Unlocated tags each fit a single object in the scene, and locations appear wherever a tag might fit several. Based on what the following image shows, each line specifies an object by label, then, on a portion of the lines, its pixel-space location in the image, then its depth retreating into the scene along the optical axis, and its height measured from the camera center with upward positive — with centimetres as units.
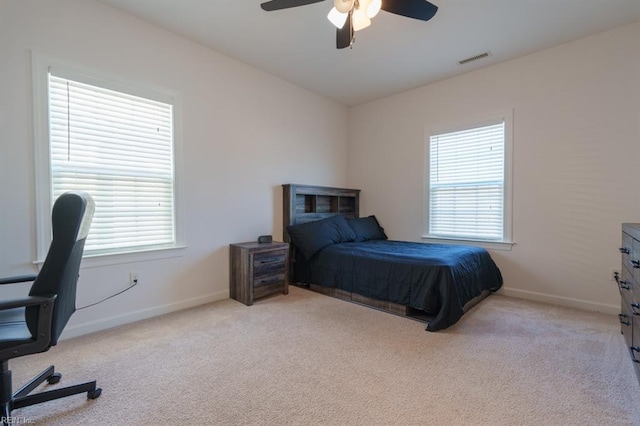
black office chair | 121 -42
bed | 249 -59
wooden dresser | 160 -53
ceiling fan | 186 +135
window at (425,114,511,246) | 339 +29
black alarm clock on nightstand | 336 -37
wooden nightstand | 300 -69
